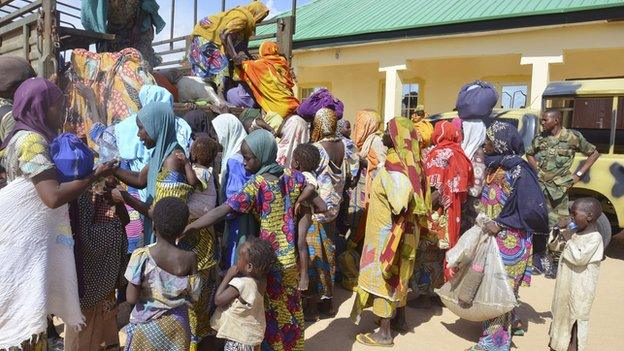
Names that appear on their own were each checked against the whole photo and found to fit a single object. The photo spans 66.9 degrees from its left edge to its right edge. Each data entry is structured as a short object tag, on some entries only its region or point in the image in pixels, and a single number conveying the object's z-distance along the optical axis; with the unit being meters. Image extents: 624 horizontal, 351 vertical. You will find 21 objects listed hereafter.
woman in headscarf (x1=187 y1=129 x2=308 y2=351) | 2.76
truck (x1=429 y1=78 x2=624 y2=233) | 6.10
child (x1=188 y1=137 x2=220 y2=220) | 2.83
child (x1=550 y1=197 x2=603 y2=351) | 3.08
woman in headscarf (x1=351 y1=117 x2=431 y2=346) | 3.36
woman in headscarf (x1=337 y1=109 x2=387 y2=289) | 4.77
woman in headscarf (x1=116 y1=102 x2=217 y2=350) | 2.68
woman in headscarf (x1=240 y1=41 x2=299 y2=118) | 5.11
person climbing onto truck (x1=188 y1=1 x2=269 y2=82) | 5.20
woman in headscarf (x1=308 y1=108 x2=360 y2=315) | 3.99
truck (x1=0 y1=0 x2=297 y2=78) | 3.91
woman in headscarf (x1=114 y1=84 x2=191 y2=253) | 3.00
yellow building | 8.68
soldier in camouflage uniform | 5.51
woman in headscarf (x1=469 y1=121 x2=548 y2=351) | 3.51
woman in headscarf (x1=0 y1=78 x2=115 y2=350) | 2.12
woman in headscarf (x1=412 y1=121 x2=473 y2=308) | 3.95
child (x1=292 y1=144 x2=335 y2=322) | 3.54
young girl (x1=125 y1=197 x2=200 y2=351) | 2.31
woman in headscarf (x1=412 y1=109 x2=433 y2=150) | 5.04
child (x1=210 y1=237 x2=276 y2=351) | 2.53
